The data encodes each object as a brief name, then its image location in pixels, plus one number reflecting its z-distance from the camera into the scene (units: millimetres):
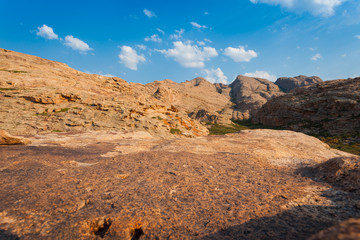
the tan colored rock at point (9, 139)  8470
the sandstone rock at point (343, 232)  1445
